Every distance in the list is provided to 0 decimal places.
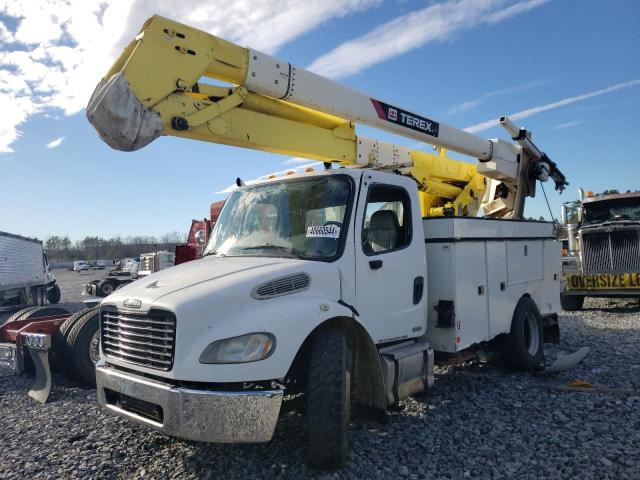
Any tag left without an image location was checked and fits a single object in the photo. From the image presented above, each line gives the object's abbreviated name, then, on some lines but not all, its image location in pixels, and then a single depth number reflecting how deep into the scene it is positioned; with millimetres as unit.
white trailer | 15641
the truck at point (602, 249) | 11836
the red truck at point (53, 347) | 5980
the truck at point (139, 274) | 20891
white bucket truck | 3301
